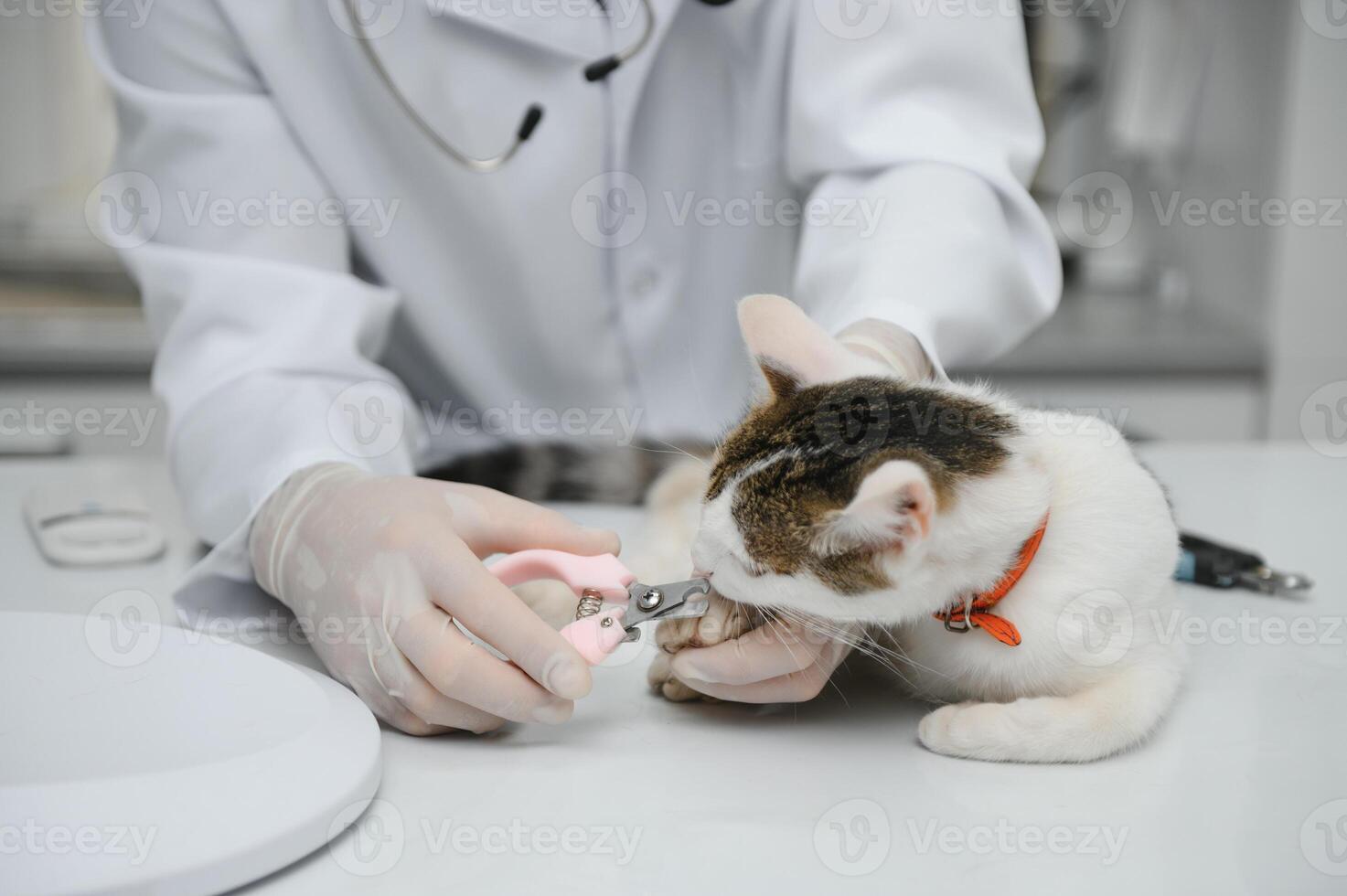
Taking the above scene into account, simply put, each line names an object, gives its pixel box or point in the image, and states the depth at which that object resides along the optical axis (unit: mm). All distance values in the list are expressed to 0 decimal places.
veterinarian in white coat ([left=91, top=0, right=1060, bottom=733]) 949
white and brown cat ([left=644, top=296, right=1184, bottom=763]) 663
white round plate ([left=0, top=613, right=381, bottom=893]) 510
